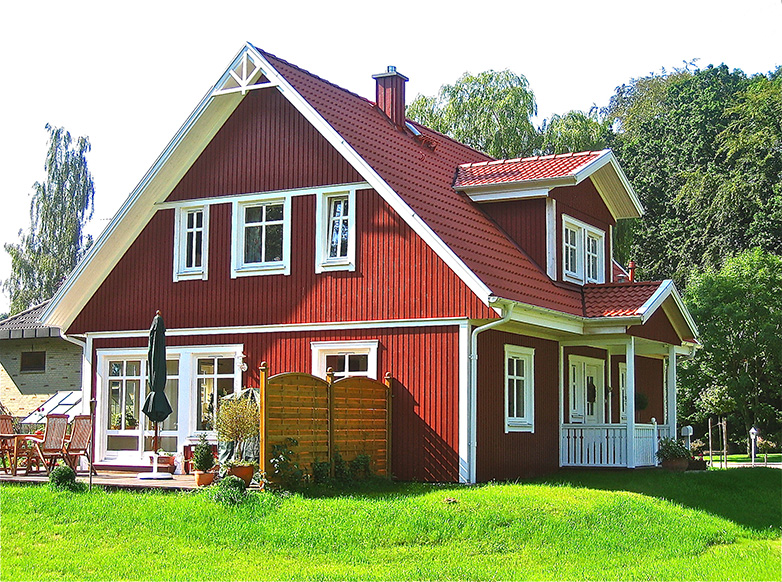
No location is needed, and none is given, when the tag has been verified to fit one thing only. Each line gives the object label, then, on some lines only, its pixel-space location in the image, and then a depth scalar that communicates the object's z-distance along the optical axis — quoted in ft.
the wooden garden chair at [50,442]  60.95
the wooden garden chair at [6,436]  62.85
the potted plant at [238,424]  55.52
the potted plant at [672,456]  68.39
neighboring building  101.71
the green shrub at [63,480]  55.01
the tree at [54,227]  161.99
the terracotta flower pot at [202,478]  56.03
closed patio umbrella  58.95
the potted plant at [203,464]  56.08
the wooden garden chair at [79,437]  61.98
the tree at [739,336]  114.11
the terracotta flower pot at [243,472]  52.60
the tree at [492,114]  115.24
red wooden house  59.41
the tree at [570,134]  113.70
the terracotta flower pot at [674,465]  68.31
